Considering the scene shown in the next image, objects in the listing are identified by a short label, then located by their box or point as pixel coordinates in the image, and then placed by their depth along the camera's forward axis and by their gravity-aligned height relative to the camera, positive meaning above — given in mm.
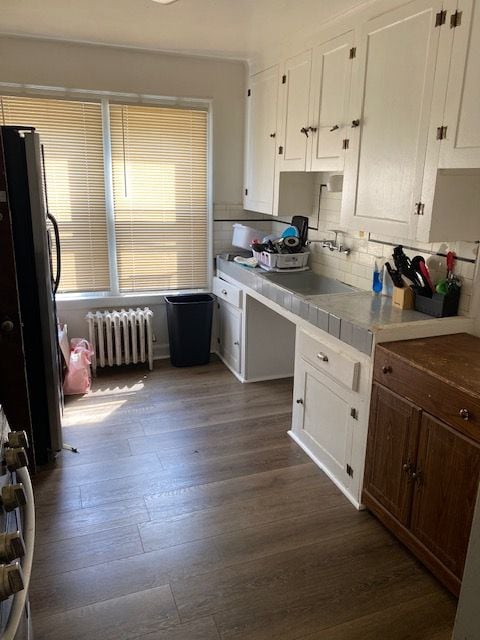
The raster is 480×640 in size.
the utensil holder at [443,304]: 2316 -510
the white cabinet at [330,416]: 2396 -1171
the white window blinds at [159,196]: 3852 -56
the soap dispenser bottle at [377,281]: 2863 -499
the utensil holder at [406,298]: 2504 -519
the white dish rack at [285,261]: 3594 -502
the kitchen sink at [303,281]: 3467 -630
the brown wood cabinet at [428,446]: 1754 -972
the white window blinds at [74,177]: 3578 +70
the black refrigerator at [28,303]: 2418 -598
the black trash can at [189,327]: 4012 -1123
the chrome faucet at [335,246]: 3297 -361
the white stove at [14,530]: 810 -641
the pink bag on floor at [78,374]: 3590 -1349
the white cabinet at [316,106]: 2666 +505
